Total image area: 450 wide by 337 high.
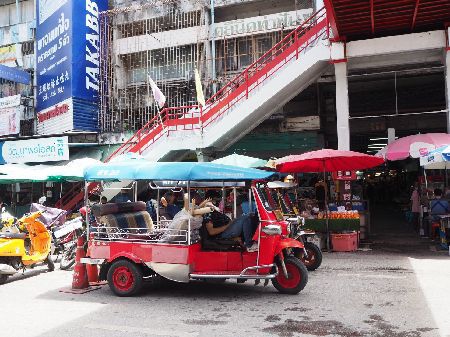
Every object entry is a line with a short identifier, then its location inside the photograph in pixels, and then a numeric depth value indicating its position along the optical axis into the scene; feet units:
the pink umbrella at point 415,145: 42.65
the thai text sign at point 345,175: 45.50
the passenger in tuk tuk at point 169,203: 42.09
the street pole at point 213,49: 67.72
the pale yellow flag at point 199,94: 51.84
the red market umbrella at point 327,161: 39.73
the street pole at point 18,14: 81.80
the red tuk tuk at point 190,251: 24.13
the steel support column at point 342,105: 47.32
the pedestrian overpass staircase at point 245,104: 48.60
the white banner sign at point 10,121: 76.38
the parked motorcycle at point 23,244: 29.94
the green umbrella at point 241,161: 48.26
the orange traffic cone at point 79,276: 27.50
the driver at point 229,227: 24.66
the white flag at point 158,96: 57.77
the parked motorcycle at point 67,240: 36.07
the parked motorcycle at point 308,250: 29.17
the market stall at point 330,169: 40.04
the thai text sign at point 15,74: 71.05
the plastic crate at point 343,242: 40.81
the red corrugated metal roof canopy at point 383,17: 39.45
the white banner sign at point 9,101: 76.51
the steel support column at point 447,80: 45.34
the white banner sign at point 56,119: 69.05
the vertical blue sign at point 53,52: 69.87
